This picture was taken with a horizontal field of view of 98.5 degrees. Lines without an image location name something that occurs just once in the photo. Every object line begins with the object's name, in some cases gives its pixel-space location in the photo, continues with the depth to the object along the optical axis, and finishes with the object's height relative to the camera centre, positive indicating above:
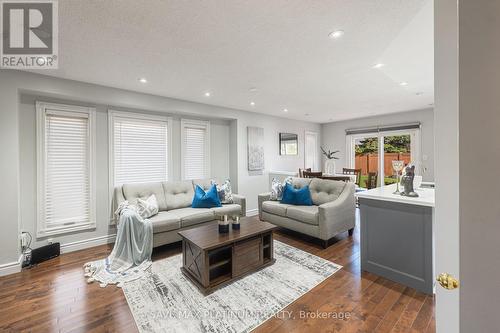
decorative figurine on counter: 2.35 -0.18
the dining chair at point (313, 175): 4.89 -0.22
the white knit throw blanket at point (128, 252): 2.55 -1.09
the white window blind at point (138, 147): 3.59 +0.34
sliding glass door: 5.59 +0.39
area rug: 1.74 -1.25
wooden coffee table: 2.19 -0.99
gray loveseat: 3.11 -0.73
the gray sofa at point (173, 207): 3.07 -0.72
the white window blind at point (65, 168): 3.00 -0.02
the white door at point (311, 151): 6.82 +0.47
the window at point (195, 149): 4.36 +0.36
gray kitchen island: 2.05 -0.75
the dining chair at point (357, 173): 5.83 -0.22
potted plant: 6.45 +0.20
